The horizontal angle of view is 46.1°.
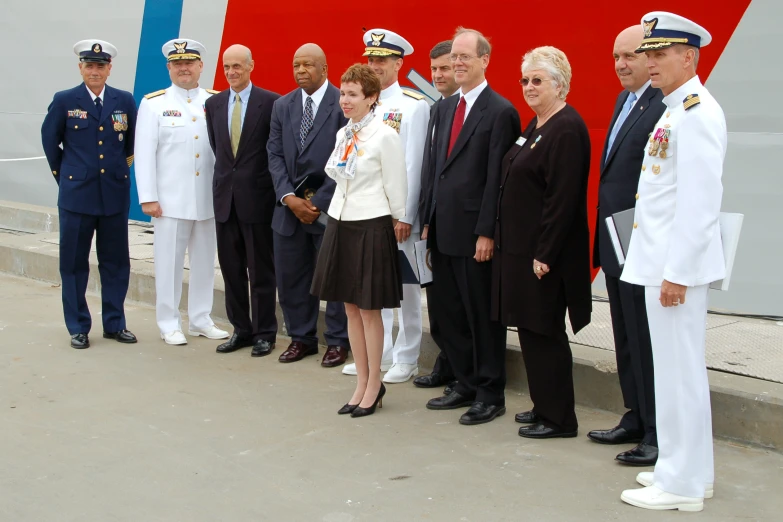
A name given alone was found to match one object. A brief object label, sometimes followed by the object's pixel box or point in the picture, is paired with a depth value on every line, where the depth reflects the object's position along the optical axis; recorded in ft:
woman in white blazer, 13.37
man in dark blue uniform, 17.62
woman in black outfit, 11.93
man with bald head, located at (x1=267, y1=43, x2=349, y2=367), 16.22
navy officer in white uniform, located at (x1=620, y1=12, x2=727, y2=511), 9.75
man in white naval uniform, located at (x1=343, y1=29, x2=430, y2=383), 14.84
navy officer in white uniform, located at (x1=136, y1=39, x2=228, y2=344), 17.71
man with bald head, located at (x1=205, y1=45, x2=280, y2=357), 17.07
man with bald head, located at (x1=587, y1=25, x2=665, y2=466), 11.57
